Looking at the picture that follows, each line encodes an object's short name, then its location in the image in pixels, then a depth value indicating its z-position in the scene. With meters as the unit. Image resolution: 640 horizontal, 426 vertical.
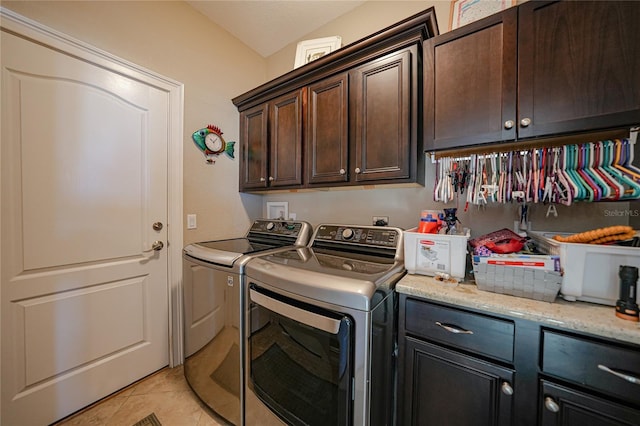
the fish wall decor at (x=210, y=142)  1.94
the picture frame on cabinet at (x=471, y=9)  1.25
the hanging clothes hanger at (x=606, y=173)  0.88
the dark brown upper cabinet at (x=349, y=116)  1.32
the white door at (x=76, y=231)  1.22
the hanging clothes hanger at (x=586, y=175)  0.91
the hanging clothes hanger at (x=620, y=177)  0.86
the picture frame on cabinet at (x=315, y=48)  1.88
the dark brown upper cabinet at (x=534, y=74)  0.85
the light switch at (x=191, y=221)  1.90
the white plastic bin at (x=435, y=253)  1.06
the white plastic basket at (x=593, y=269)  0.78
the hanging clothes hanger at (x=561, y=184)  0.96
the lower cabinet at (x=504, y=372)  0.67
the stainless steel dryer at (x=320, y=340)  0.88
